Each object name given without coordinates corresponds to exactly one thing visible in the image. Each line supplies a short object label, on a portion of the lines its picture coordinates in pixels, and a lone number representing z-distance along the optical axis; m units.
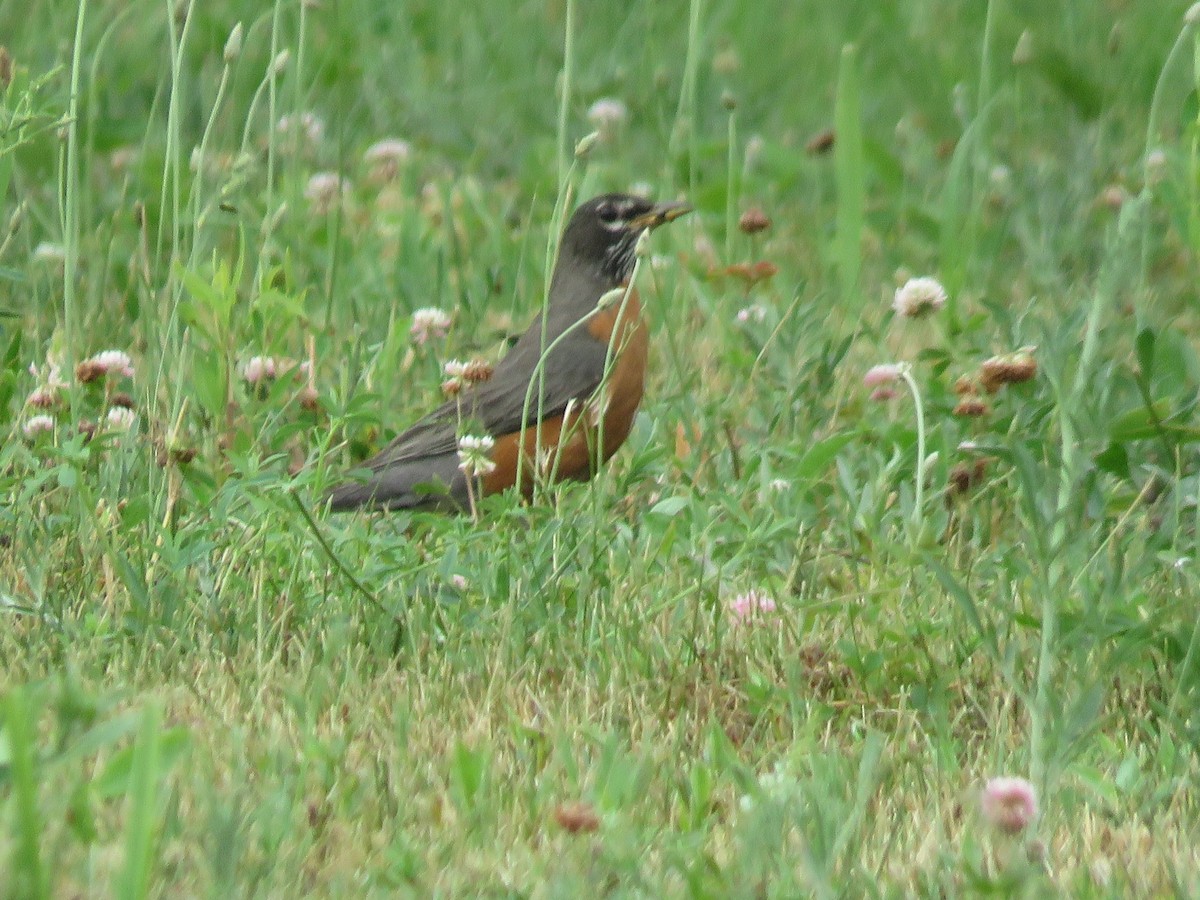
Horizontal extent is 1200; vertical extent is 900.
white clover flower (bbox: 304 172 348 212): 12.13
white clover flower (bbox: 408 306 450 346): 9.35
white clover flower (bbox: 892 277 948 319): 8.31
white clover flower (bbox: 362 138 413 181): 13.22
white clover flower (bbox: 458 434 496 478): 7.05
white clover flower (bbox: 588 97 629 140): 13.48
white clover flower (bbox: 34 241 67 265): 9.57
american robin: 8.63
